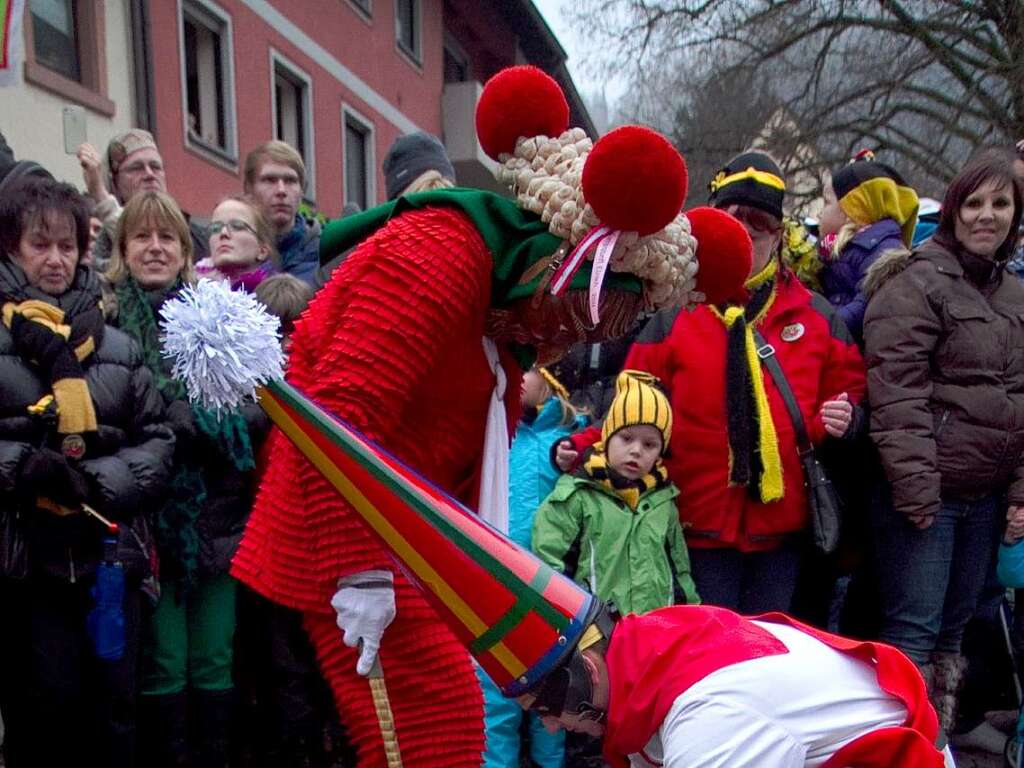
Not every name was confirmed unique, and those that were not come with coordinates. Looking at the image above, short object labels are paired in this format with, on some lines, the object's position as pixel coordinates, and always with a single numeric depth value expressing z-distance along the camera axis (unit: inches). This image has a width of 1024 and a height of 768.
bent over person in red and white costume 56.8
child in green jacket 111.5
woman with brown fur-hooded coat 108.2
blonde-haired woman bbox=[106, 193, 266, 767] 104.8
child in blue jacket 118.0
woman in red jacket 107.5
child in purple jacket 134.1
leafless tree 450.0
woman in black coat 91.2
